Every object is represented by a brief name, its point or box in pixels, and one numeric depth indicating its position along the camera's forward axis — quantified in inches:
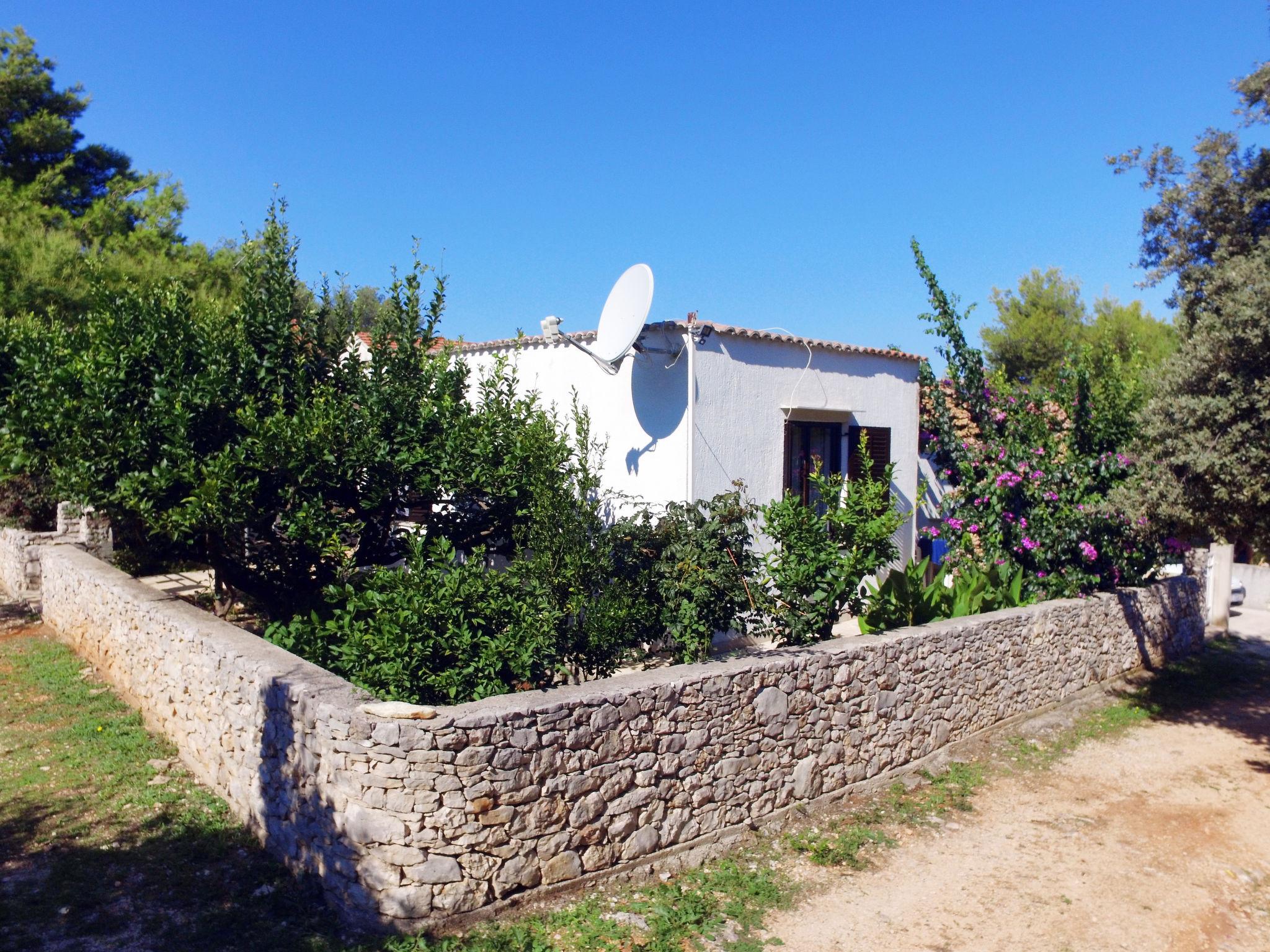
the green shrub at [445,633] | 228.1
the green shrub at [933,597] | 323.3
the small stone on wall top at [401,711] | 182.5
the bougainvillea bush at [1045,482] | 400.8
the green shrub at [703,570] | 255.3
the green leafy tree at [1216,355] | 288.0
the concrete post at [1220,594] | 550.3
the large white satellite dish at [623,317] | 346.9
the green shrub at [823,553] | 267.3
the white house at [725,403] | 367.2
